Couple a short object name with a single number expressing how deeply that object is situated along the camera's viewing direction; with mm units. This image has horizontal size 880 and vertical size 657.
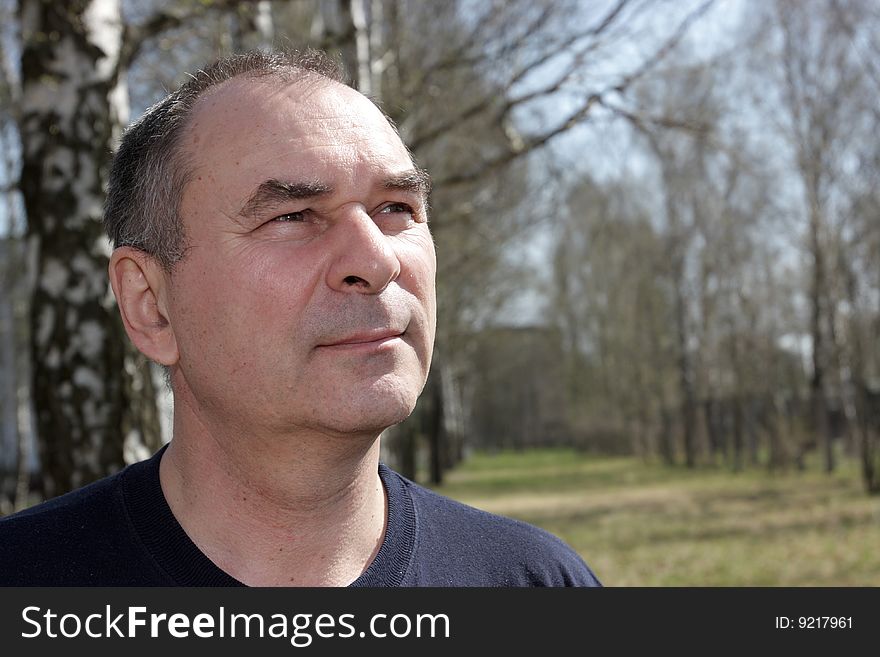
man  648
